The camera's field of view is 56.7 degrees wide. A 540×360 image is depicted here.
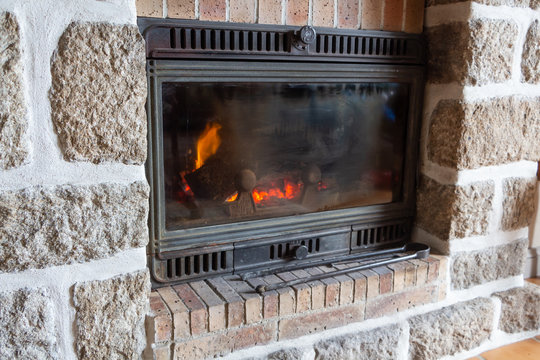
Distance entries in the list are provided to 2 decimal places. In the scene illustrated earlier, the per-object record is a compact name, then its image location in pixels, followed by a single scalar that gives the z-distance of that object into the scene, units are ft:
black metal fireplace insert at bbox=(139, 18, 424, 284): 4.33
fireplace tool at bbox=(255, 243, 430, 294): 4.82
